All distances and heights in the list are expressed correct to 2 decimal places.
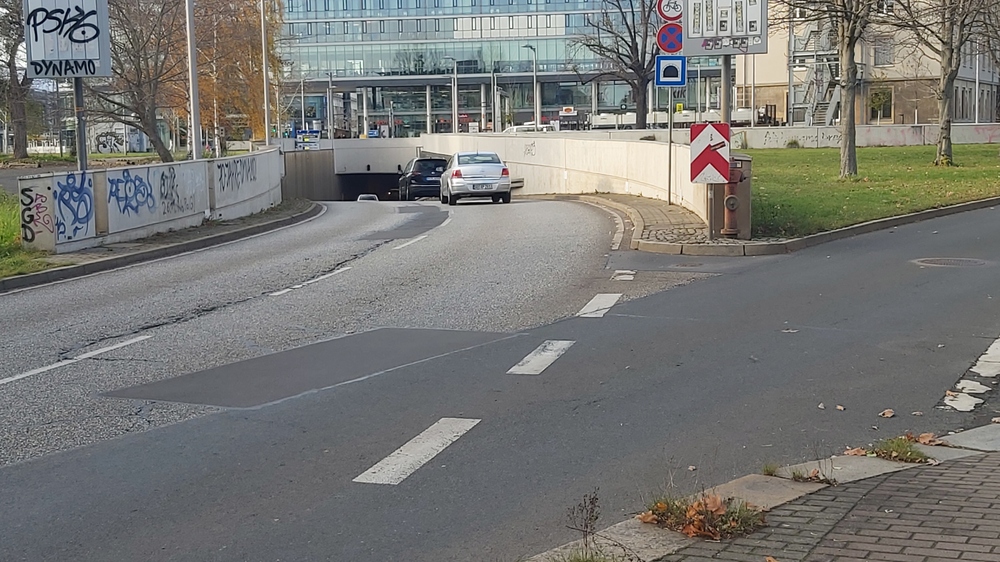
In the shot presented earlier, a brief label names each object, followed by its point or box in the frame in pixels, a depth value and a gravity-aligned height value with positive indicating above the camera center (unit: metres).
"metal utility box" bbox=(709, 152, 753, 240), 16.75 -0.59
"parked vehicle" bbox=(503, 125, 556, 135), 73.21 +2.35
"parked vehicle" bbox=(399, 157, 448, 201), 41.50 -0.48
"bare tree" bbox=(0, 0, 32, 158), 40.56 +4.40
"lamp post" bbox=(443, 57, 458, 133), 85.33 +5.30
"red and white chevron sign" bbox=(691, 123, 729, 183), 16.36 +0.10
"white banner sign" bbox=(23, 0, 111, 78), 19.33 +2.28
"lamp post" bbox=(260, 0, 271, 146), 44.06 +3.40
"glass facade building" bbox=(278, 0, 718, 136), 95.44 +9.75
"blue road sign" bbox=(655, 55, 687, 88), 19.97 +1.63
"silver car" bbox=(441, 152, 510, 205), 32.00 -0.46
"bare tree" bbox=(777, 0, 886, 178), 28.59 +3.26
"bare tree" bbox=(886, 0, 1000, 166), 31.09 +3.69
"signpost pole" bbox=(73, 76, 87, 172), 19.70 +0.81
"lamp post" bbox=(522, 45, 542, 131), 87.19 +6.97
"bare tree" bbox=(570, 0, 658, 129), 64.56 +6.42
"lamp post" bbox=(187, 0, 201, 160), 25.83 +1.99
